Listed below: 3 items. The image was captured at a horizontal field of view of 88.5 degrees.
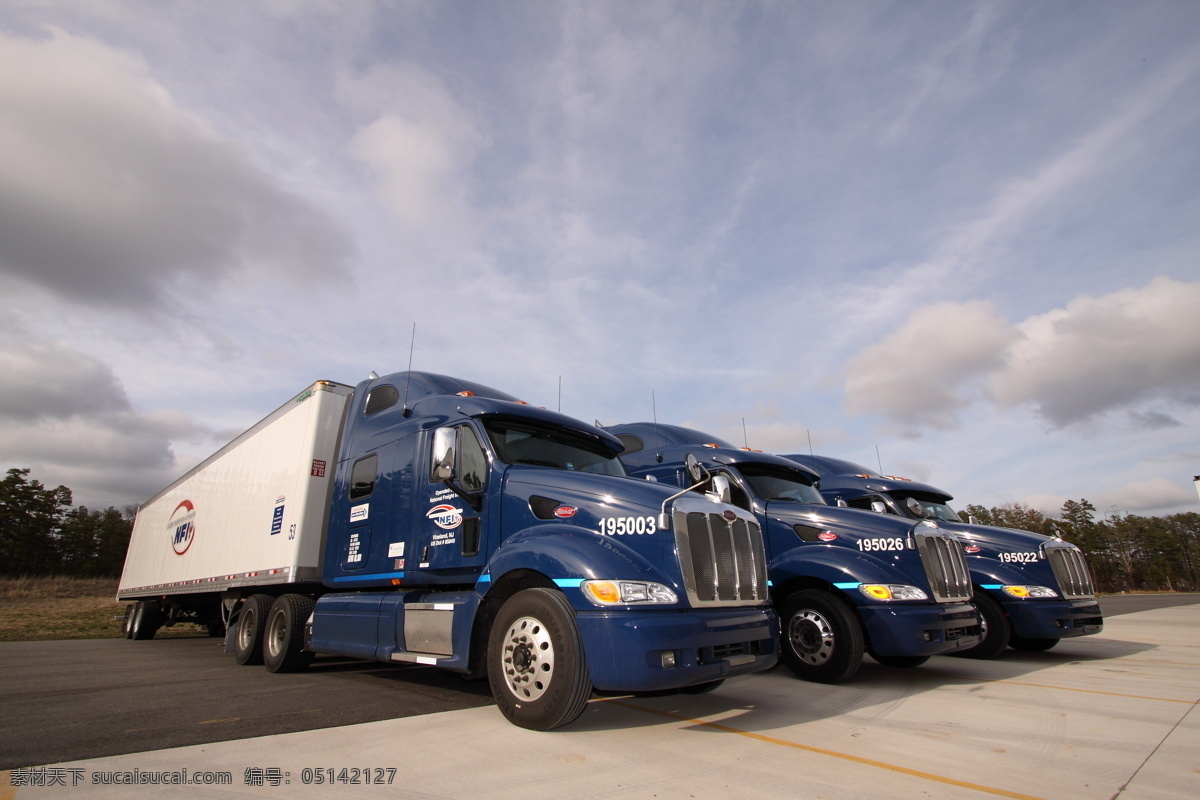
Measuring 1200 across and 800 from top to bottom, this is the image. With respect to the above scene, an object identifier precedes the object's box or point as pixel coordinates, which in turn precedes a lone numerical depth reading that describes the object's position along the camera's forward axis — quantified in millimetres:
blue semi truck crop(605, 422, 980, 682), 6438
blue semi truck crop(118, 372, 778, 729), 4316
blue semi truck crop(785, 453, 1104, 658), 8383
